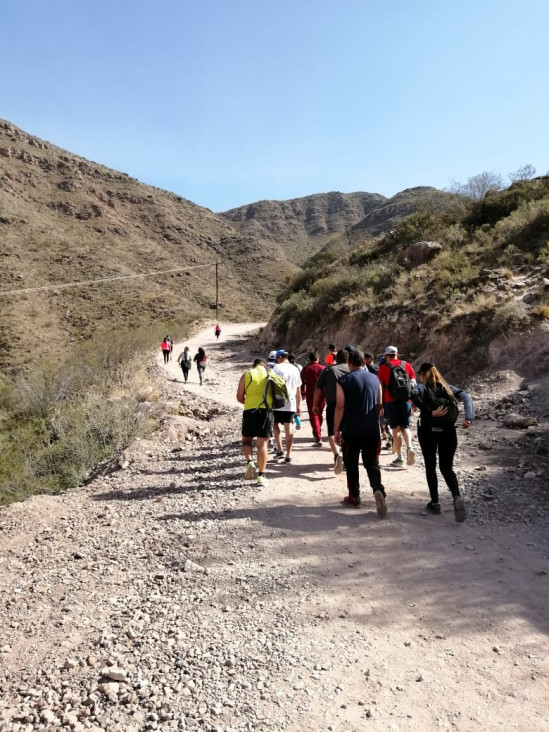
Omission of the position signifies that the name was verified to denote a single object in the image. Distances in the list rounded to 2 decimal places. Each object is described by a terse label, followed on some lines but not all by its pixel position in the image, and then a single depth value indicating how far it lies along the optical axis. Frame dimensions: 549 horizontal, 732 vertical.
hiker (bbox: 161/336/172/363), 21.95
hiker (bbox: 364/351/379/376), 7.23
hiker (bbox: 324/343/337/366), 8.74
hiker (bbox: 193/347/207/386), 17.36
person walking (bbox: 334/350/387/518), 4.94
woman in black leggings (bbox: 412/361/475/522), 4.71
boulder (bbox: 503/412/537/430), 8.26
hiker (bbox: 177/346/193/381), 17.56
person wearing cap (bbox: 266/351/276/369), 7.49
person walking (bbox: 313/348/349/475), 6.52
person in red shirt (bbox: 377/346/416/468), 6.41
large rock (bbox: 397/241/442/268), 19.14
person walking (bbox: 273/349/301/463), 6.94
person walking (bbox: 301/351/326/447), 8.00
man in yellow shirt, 6.01
